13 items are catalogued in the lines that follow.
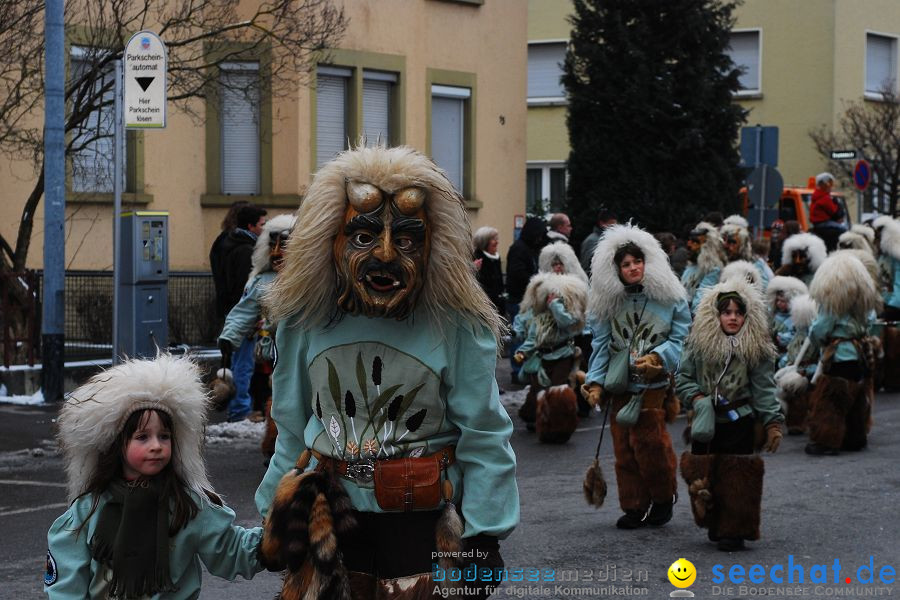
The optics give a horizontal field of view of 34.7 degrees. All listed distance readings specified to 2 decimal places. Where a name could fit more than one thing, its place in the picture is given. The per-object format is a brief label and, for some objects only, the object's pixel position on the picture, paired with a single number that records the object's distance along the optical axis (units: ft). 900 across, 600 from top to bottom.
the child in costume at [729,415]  26.08
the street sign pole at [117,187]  38.96
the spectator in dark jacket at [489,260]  52.49
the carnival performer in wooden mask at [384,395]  13.79
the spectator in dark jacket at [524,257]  53.72
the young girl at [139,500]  14.16
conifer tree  88.63
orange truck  90.33
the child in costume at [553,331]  41.06
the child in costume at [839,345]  36.83
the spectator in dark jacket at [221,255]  41.06
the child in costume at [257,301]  31.37
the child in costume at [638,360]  27.76
